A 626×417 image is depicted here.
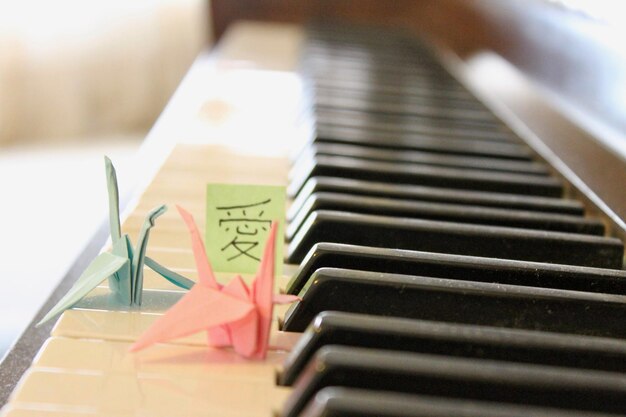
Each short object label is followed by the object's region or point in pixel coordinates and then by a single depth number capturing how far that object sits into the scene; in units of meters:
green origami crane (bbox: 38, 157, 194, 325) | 0.39
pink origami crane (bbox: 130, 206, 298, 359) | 0.37
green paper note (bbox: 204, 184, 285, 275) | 0.41
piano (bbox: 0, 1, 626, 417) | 0.34
